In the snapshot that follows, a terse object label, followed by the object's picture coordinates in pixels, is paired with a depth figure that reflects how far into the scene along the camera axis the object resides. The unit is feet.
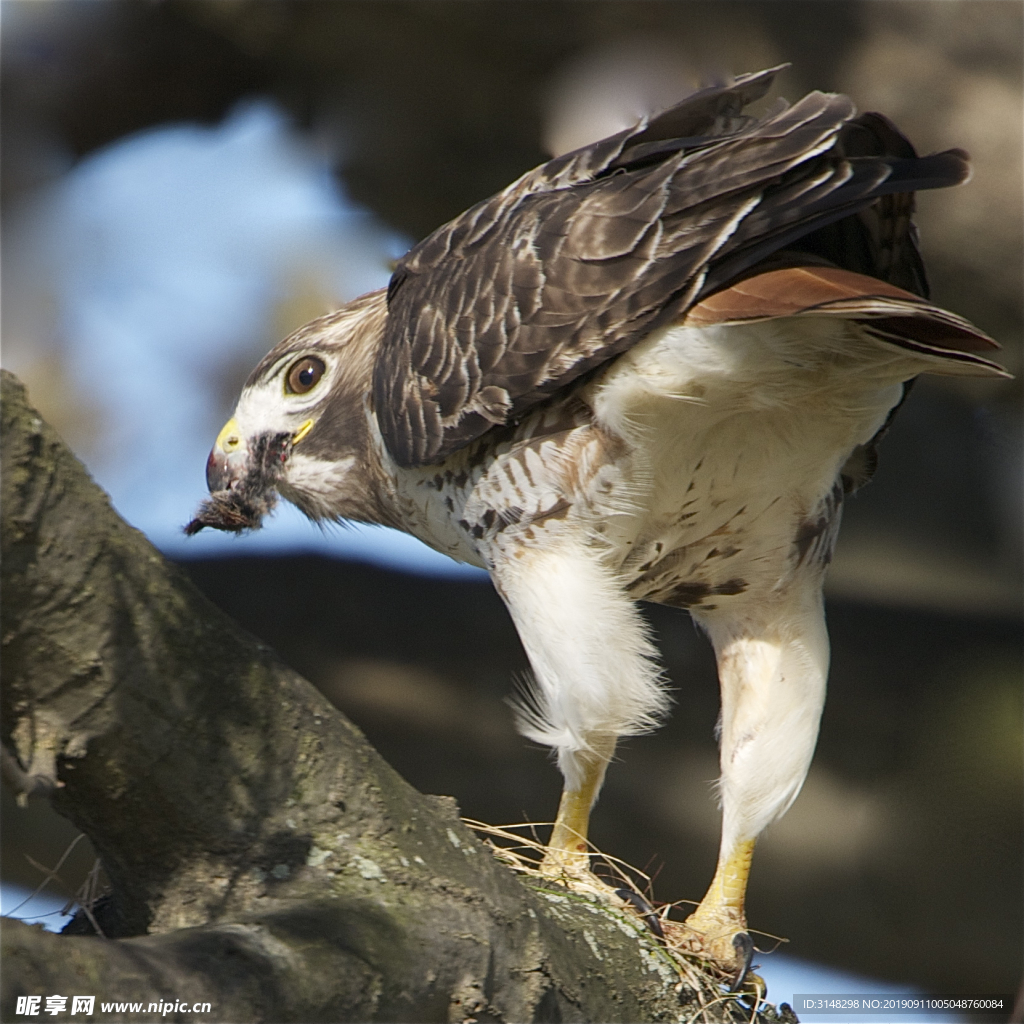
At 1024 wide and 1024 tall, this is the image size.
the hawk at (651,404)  33.18
